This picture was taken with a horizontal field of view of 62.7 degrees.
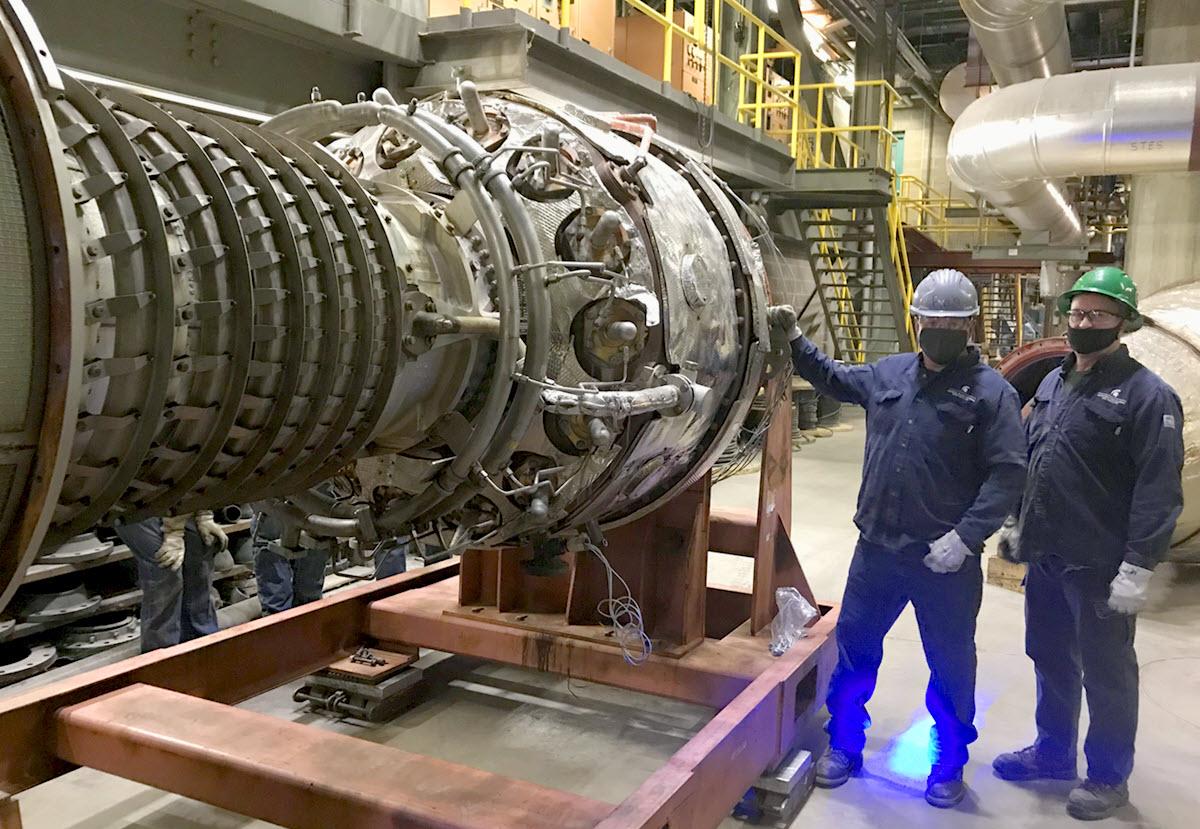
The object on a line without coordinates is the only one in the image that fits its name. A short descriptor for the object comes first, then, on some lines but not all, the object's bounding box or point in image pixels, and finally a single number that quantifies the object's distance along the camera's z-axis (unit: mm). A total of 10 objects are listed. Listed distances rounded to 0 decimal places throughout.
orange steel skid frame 2143
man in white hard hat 3006
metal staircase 9367
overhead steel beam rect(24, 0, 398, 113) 3461
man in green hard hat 2926
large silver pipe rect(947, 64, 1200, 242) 6215
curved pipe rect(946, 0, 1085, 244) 7066
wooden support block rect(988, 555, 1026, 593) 5355
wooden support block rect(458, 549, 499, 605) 3682
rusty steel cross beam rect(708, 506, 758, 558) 3752
